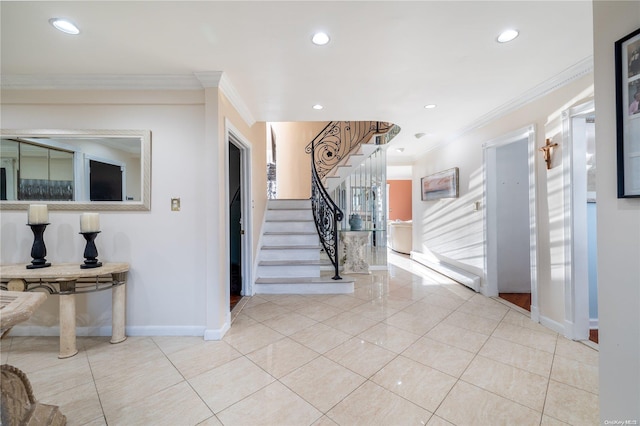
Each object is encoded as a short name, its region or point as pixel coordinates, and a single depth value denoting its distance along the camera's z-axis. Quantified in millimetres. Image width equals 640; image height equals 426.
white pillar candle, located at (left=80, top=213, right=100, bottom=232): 2301
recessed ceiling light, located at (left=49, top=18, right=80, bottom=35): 1754
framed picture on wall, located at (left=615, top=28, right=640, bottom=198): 1029
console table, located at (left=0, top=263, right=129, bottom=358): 2164
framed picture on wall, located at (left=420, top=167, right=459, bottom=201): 4469
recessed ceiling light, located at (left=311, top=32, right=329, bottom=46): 1887
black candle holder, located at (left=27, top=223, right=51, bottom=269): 2295
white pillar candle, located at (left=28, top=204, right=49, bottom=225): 2264
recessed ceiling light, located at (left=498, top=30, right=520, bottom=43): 1878
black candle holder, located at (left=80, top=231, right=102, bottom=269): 2330
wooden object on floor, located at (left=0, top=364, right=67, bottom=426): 1312
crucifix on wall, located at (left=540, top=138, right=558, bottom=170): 2655
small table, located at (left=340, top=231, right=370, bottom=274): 4906
